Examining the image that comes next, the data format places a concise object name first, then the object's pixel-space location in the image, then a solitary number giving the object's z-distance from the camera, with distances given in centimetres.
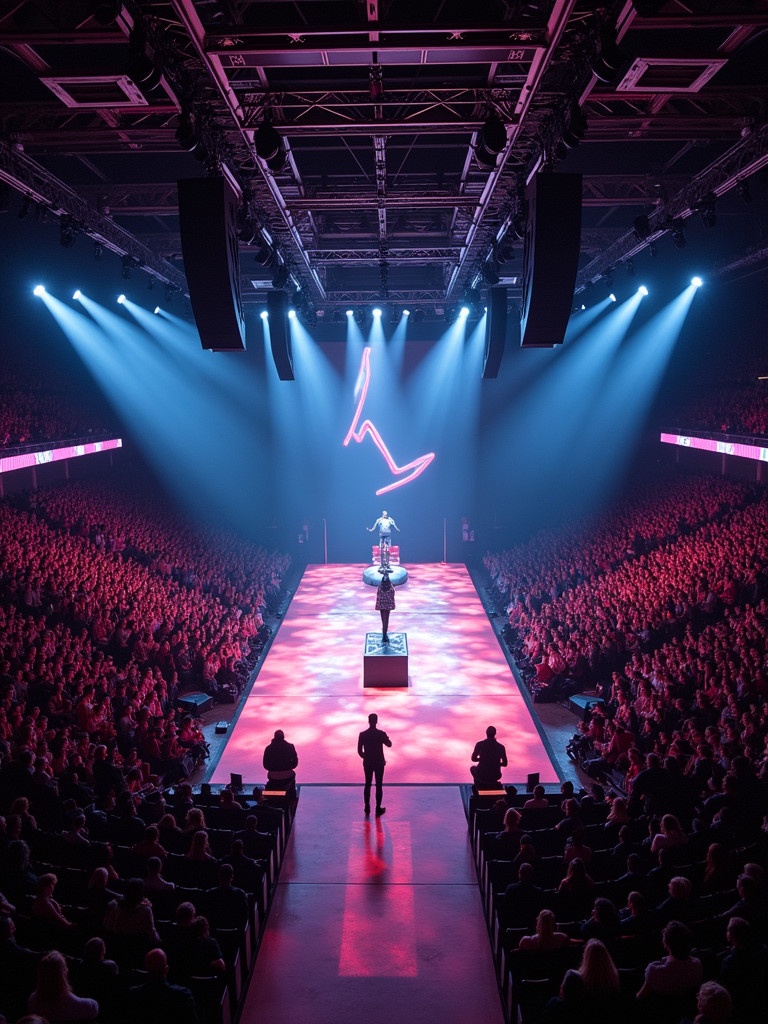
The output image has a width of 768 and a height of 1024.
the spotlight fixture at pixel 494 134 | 824
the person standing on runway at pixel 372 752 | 938
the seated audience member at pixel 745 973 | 466
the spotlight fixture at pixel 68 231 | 1259
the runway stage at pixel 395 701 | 1123
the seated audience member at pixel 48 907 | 562
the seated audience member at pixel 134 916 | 559
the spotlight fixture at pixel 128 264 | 1567
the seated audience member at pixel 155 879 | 633
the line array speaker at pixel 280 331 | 1510
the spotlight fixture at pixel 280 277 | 1497
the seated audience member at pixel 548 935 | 555
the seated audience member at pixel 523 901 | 627
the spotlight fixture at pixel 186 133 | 805
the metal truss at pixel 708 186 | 1008
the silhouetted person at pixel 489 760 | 938
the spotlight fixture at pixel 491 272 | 1471
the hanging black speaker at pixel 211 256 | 821
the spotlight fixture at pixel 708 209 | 1168
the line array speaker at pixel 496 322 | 1430
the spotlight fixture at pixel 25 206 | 1148
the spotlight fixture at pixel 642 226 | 1355
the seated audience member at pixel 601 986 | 464
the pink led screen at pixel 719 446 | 1741
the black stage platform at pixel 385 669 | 1415
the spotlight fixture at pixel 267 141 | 834
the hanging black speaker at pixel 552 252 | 840
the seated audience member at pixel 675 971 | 475
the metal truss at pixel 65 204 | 1047
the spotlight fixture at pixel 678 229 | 1317
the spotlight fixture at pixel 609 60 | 669
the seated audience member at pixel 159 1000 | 473
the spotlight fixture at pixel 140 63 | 661
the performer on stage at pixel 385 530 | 1689
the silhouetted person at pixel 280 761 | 937
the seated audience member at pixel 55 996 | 441
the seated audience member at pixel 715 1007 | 420
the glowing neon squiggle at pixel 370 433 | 2606
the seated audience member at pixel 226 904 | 634
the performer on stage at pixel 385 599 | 1501
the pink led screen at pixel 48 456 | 1723
